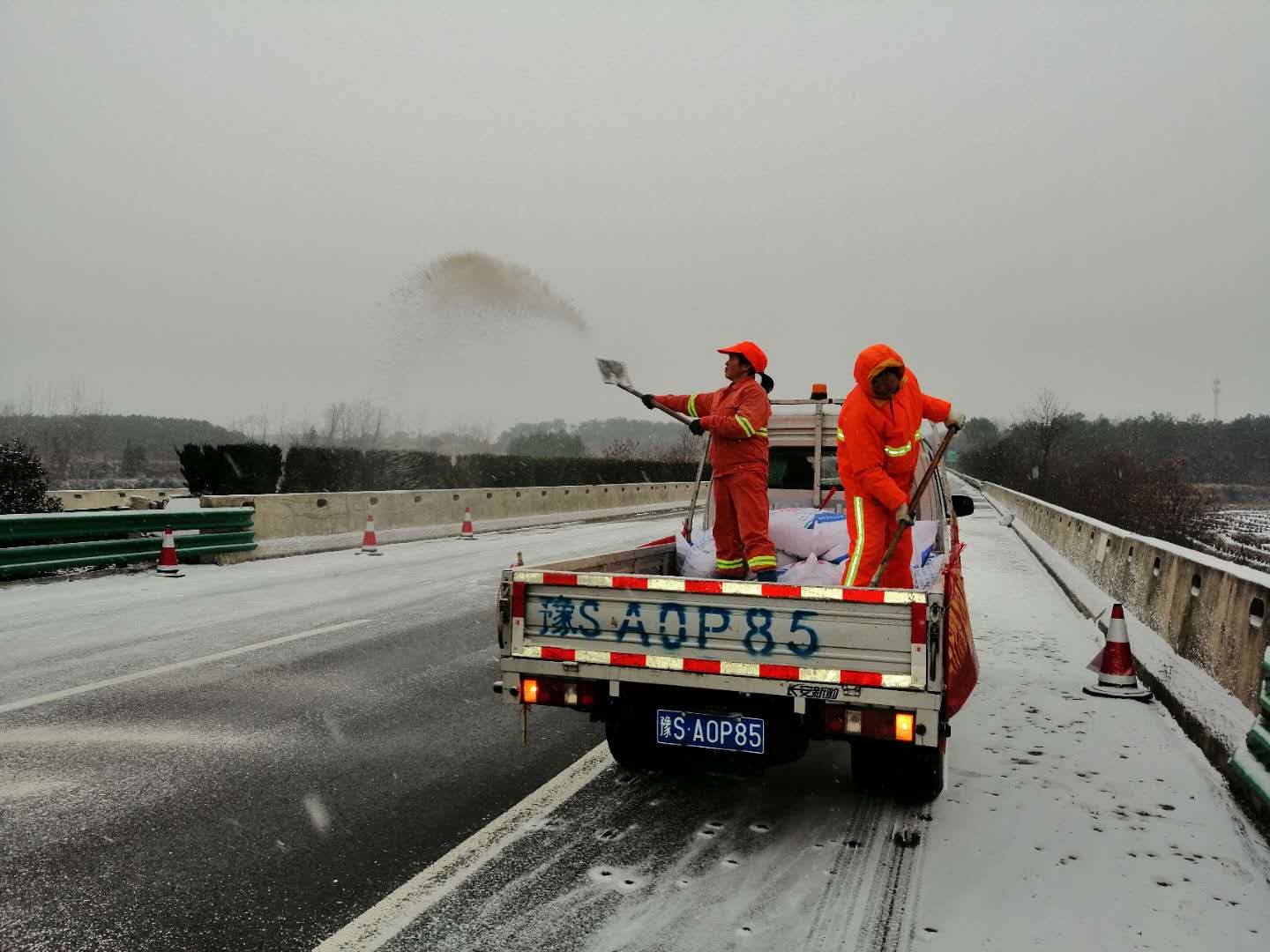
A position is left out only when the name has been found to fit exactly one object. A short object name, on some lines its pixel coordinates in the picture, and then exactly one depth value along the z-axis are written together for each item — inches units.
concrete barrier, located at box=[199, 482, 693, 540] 687.7
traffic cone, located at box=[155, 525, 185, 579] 539.8
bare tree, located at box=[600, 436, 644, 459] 2896.2
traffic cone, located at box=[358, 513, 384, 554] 685.3
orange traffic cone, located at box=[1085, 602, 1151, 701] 271.6
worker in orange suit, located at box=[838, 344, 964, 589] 195.2
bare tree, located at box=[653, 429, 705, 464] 2834.6
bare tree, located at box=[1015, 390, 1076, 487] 2913.4
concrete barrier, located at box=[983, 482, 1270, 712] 225.1
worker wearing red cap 233.5
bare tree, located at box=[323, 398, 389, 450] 1350.8
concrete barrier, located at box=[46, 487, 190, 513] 1074.1
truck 150.3
